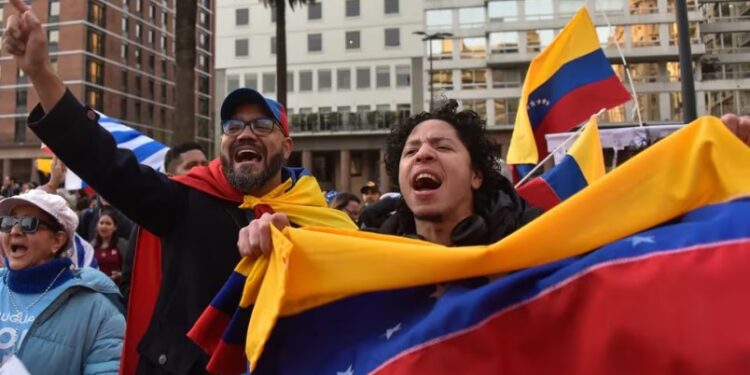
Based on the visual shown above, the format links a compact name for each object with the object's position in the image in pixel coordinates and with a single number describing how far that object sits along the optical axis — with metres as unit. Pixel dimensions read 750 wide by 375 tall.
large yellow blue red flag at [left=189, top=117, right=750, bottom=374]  1.51
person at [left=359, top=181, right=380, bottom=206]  9.38
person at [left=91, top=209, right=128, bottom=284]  6.20
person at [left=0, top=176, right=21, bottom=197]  17.12
